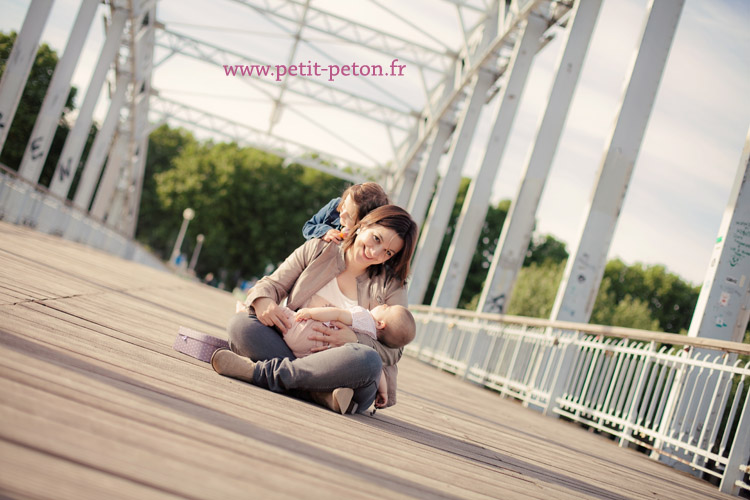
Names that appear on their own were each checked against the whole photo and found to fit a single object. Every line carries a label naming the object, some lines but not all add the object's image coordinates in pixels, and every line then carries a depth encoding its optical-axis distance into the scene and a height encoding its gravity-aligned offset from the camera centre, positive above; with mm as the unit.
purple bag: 3289 -437
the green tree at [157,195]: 56000 +2690
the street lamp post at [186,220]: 45312 +1447
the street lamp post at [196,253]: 49425 -573
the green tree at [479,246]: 43281 +5467
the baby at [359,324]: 3045 -105
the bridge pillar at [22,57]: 12625 +2246
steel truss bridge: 6254 +3294
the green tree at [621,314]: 35969 +3463
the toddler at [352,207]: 3277 +405
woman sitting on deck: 2939 -153
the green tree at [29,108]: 36312 +4106
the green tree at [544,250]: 48938 +7360
